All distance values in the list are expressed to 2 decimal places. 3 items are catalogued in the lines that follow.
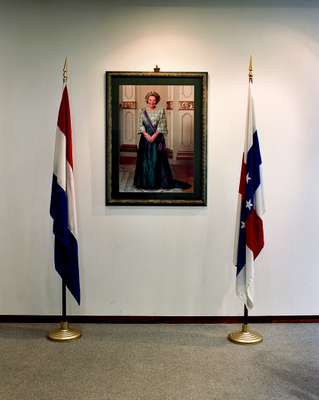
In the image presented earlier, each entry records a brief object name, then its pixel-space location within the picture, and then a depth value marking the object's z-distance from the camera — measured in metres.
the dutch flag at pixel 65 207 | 4.08
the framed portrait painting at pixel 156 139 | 4.50
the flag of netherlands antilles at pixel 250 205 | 4.08
